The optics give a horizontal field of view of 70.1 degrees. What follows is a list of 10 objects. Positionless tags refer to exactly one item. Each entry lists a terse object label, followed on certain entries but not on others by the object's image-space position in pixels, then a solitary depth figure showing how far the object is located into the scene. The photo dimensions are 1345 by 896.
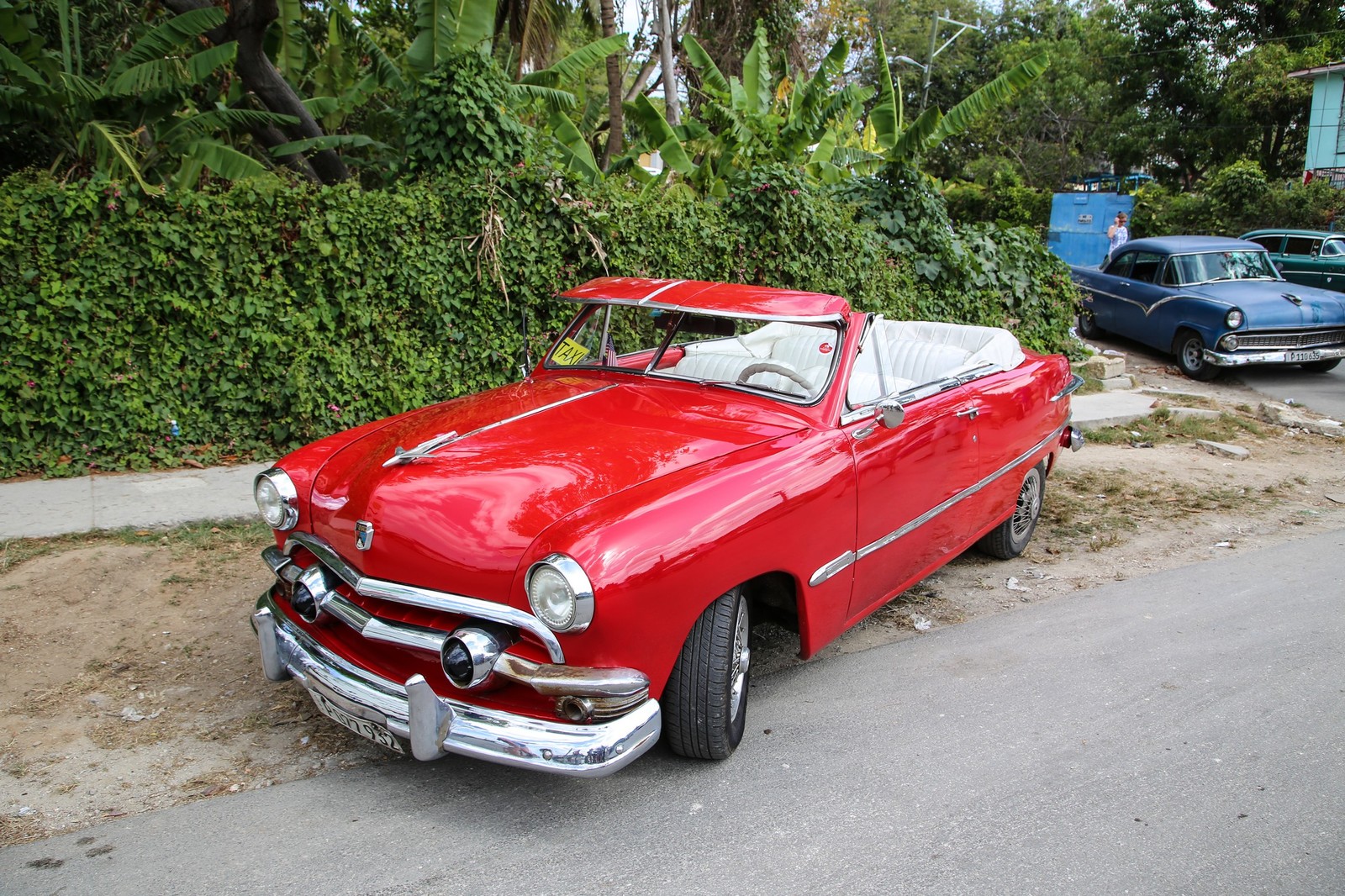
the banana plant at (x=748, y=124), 10.03
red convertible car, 2.82
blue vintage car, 11.29
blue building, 26.05
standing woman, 19.08
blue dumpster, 22.95
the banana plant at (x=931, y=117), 10.06
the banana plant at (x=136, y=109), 7.10
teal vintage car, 14.46
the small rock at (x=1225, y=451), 8.34
